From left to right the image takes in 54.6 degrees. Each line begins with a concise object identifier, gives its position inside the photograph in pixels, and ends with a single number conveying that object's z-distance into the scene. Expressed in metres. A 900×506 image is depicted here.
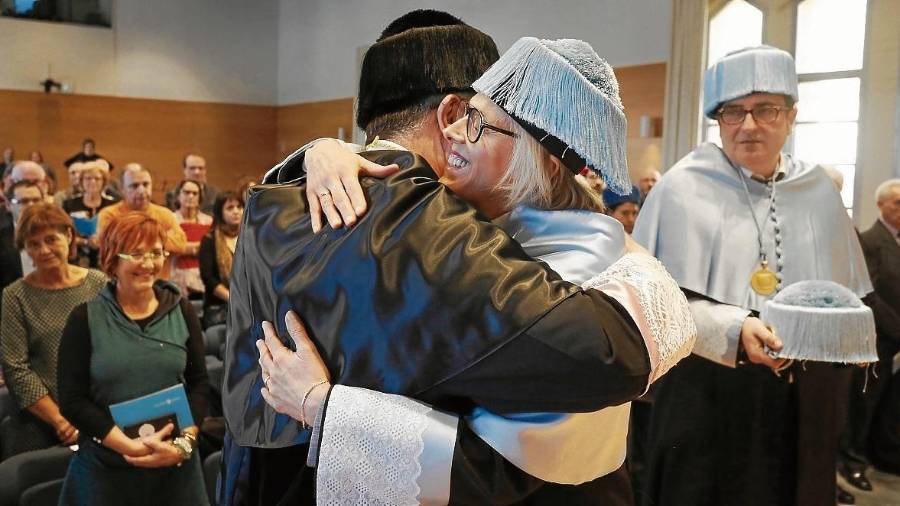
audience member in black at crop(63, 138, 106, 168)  14.54
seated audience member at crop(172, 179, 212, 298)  6.29
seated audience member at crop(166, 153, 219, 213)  9.99
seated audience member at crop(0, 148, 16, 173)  14.20
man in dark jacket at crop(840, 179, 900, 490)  5.40
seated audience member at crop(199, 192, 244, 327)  5.78
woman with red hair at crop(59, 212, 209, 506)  2.88
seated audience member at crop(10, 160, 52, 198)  6.71
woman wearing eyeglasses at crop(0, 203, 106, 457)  3.43
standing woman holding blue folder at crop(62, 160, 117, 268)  7.32
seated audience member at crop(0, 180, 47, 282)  5.64
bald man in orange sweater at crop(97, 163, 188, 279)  6.55
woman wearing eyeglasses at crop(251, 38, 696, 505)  1.19
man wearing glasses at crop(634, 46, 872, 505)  2.73
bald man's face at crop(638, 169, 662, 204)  8.98
